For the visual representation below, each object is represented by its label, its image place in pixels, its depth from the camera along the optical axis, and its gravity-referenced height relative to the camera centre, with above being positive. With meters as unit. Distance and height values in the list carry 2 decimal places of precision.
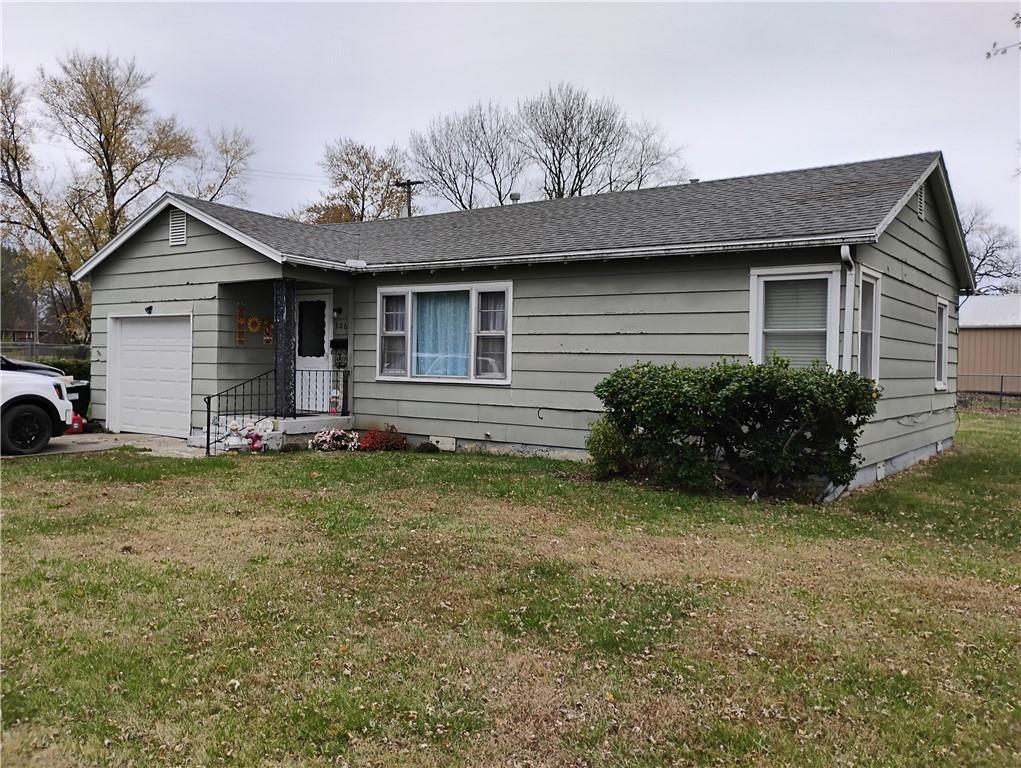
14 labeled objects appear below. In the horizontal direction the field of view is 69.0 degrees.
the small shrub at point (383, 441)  11.26 -1.17
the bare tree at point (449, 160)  35.97 +10.09
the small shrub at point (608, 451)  8.54 -0.95
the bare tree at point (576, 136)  33.88 +10.67
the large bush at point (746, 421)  7.34 -0.52
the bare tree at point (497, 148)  35.12 +10.43
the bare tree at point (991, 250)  42.38 +7.25
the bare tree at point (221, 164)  30.47 +8.20
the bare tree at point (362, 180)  35.31 +8.84
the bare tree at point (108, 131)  25.72 +8.19
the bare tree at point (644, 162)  34.31 +9.66
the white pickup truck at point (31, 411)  10.20 -0.74
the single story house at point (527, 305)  8.73 +0.88
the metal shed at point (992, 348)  27.47 +1.05
